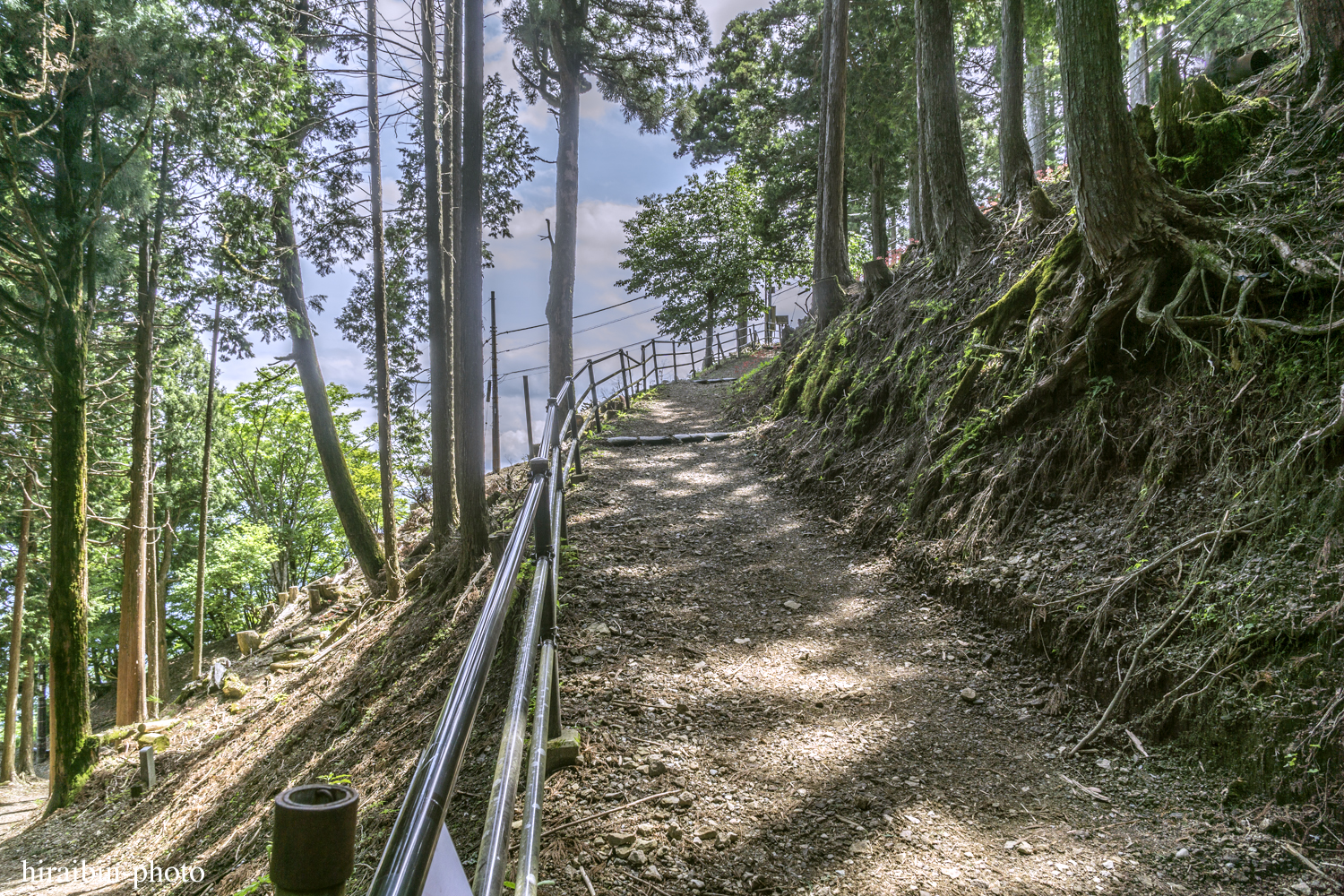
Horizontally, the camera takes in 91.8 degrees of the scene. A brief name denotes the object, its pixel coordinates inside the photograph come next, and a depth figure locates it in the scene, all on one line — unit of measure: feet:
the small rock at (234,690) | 32.78
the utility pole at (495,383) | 54.13
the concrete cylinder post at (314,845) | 2.65
